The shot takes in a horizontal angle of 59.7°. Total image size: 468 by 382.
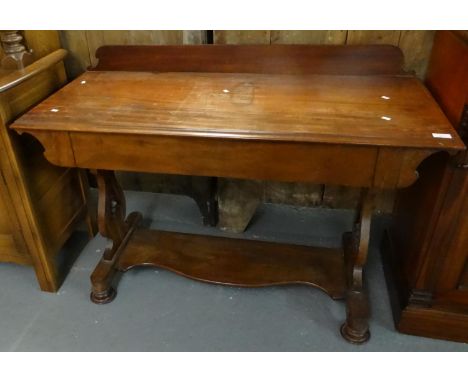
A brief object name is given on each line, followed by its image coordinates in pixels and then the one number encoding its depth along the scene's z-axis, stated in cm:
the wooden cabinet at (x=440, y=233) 126
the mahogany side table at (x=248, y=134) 120
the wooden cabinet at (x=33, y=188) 143
